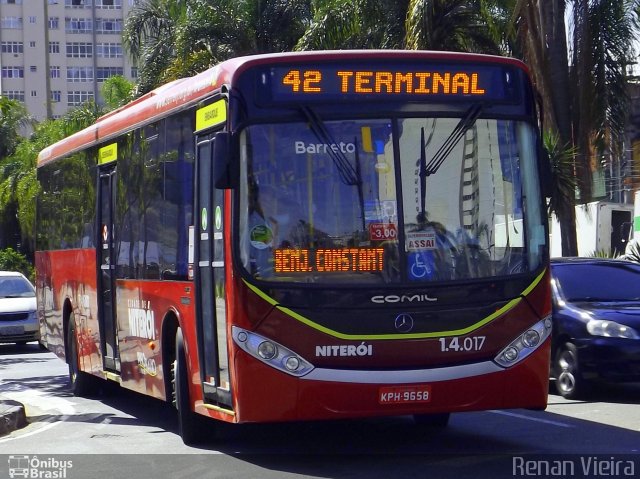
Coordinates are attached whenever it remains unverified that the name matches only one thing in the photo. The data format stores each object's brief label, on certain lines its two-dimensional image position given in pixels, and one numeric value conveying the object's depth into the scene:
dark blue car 12.88
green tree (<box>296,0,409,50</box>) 23.81
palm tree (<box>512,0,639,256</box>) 22.33
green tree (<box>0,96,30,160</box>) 62.30
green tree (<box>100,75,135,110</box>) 45.50
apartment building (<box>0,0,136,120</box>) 110.25
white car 23.61
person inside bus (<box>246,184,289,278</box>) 8.91
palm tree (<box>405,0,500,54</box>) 22.30
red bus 8.80
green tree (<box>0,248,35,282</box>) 46.53
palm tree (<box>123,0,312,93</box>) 29.88
